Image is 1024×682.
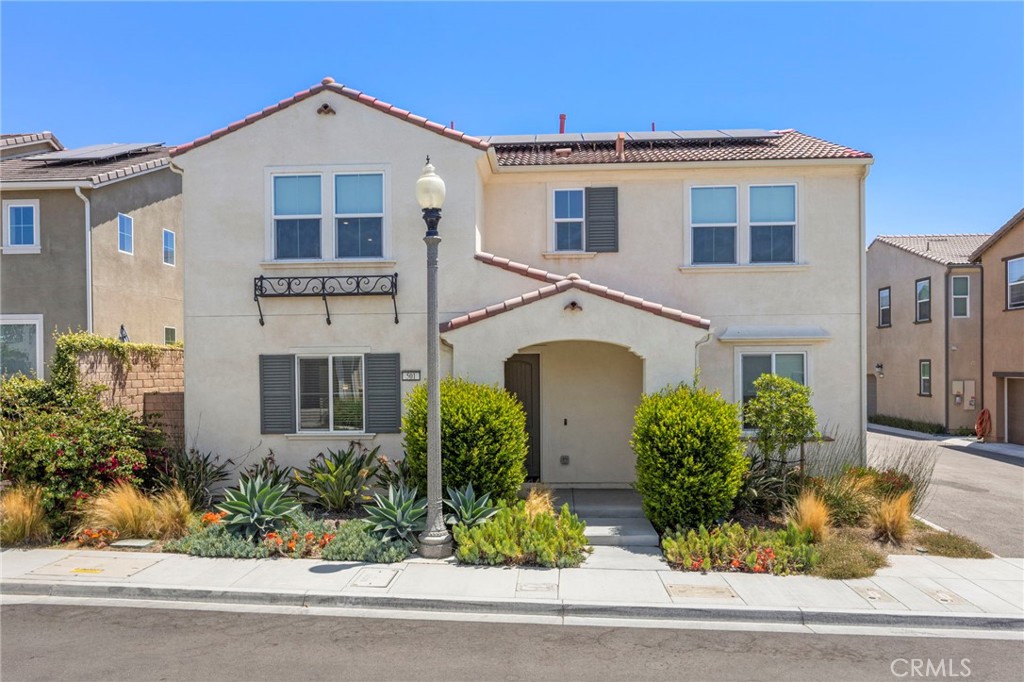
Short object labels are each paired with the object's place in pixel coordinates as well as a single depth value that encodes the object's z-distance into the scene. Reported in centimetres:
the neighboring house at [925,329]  2242
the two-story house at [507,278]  1059
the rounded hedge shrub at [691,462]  847
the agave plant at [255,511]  859
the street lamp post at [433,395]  800
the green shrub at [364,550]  798
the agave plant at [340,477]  977
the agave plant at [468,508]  846
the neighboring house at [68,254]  1487
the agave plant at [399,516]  841
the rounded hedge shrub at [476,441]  880
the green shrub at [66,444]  887
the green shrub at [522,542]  789
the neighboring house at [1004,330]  2005
